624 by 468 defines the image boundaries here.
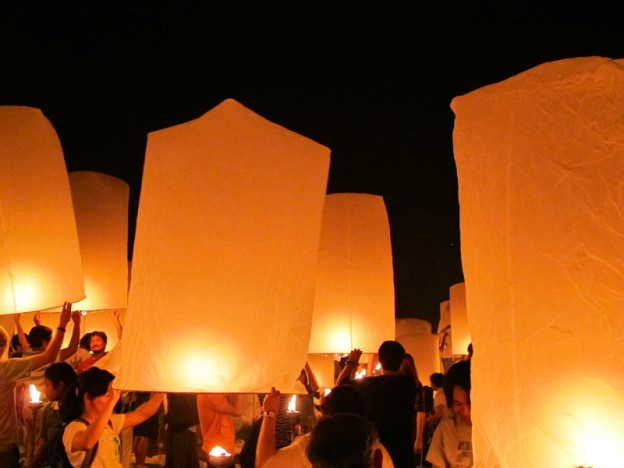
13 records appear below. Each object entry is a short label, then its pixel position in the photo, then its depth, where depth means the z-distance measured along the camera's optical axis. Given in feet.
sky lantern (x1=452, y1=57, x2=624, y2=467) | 6.44
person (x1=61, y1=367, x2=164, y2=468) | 10.56
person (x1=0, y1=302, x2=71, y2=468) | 12.54
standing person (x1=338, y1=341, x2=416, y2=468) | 13.38
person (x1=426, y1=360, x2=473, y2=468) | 10.92
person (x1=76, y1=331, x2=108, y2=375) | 17.80
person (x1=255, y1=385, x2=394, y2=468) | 8.61
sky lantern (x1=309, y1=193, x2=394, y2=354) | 15.47
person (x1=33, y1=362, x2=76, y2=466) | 13.24
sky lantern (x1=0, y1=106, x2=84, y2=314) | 12.37
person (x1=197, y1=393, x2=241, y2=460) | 13.65
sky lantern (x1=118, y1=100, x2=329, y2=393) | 9.20
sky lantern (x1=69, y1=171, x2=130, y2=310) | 16.76
